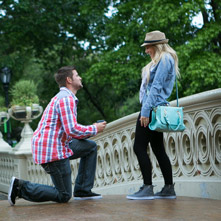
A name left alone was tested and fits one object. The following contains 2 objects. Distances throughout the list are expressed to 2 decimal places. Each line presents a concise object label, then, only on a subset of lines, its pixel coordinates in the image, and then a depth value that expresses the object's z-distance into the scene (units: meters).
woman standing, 5.07
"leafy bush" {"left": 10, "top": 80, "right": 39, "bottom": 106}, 12.33
